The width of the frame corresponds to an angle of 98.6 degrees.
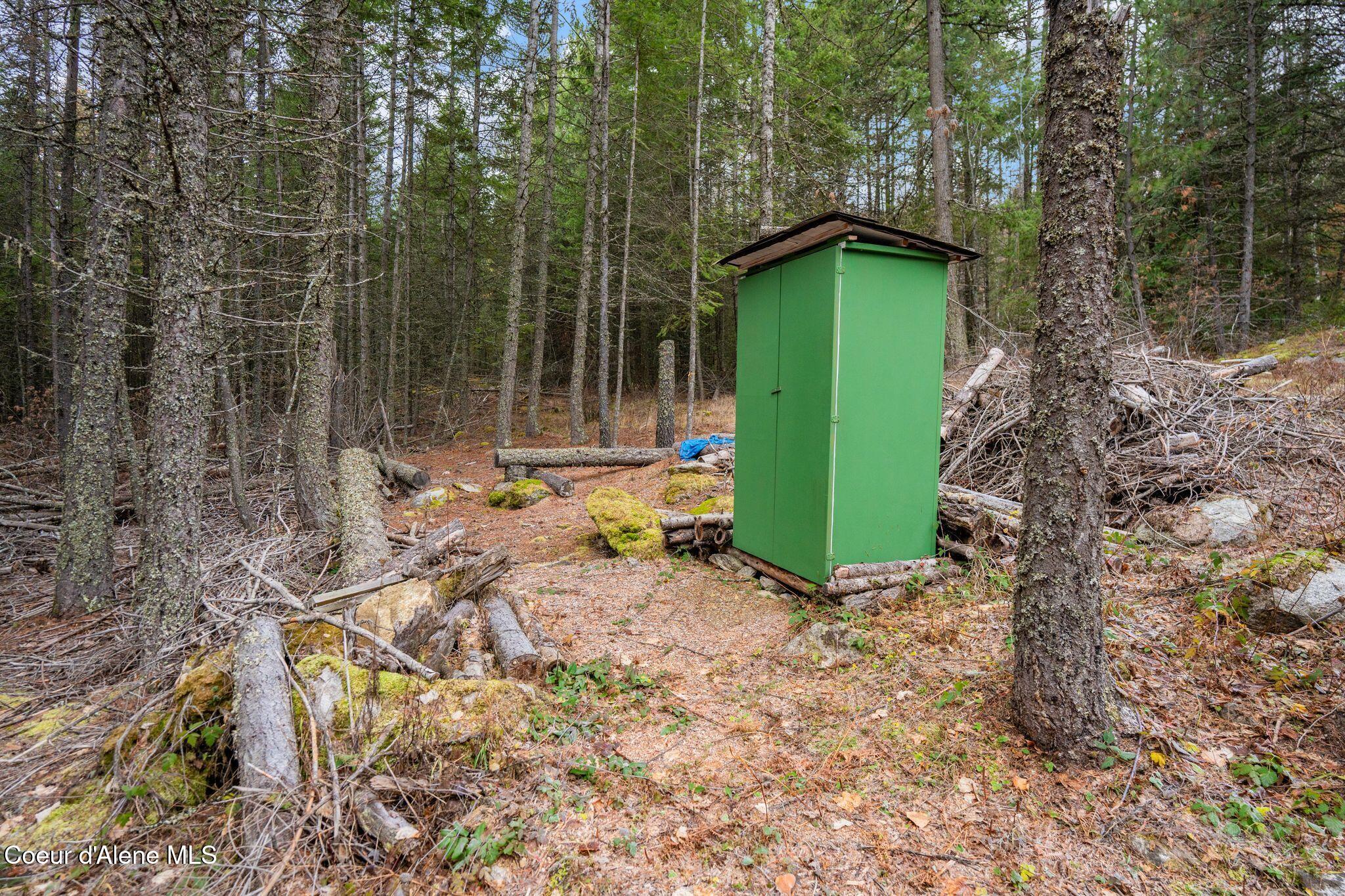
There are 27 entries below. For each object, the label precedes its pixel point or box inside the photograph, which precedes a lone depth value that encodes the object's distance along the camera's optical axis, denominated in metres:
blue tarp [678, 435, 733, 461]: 10.05
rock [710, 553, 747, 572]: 5.54
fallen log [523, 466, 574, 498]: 9.55
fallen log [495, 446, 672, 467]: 10.12
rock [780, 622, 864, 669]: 3.63
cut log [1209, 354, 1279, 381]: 6.96
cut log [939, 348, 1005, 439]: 6.83
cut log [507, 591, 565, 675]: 3.52
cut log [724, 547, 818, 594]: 4.53
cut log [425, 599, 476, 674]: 3.37
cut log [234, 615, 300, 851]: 2.03
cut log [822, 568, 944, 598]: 4.27
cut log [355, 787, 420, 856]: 2.02
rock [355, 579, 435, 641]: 3.51
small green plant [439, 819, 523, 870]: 2.07
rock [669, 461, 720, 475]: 8.85
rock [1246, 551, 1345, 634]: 3.06
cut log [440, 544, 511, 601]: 4.26
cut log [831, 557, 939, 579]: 4.31
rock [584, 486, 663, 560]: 5.95
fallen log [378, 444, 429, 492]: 10.42
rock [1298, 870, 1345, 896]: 1.81
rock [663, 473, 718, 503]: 7.95
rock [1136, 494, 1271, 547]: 4.45
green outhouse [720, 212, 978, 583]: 4.26
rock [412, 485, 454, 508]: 9.23
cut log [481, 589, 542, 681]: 3.42
